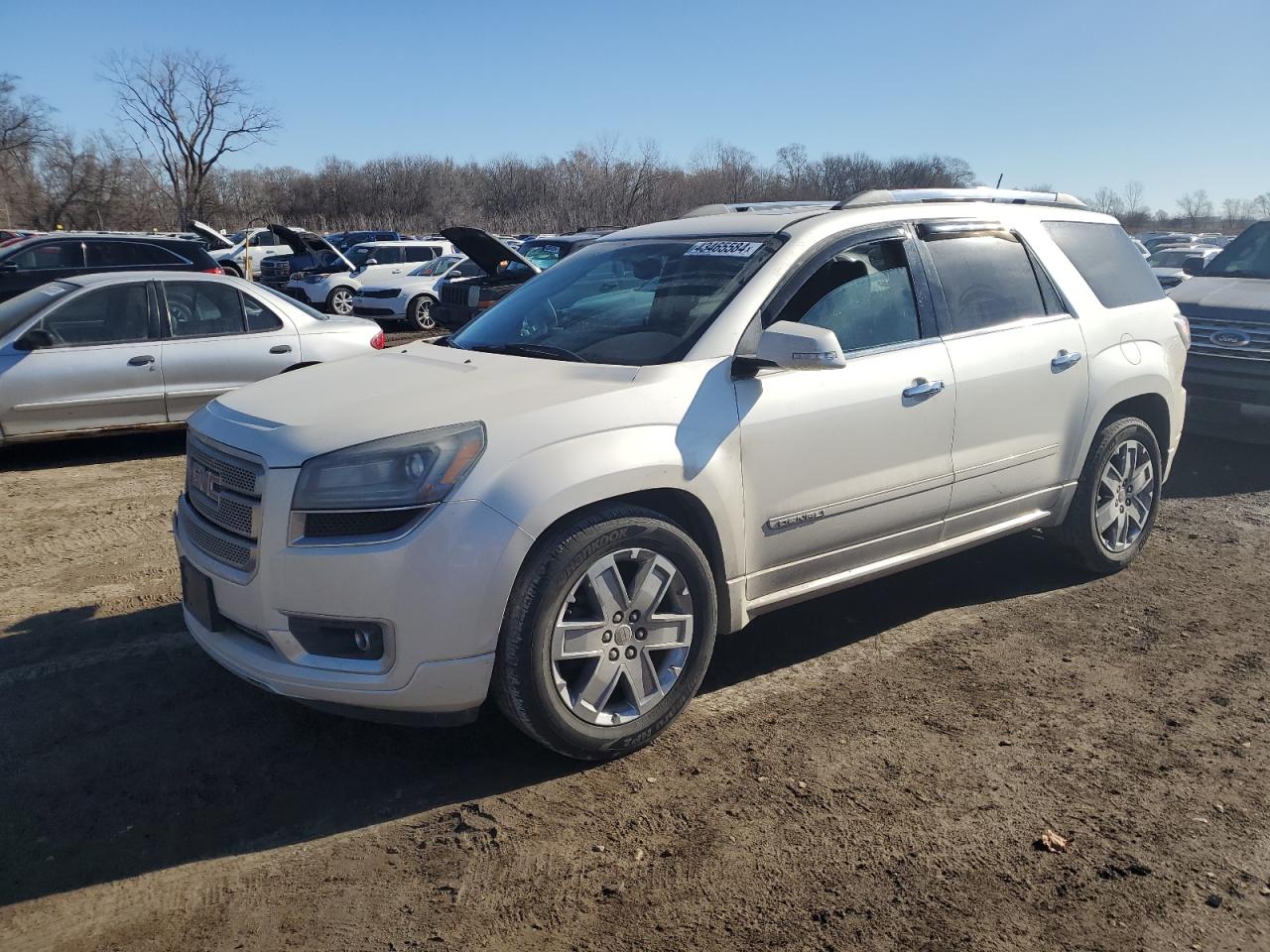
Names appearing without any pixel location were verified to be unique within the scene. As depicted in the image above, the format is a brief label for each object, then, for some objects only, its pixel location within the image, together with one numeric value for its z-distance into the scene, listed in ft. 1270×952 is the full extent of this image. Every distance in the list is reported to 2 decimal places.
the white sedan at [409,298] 62.64
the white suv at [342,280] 65.82
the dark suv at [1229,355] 27.12
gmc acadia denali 10.25
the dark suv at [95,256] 39.86
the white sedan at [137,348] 25.09
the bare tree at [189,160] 221.05
